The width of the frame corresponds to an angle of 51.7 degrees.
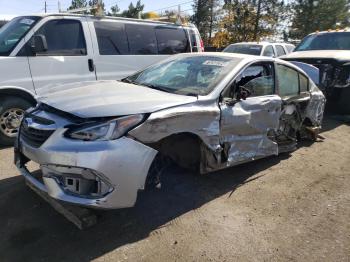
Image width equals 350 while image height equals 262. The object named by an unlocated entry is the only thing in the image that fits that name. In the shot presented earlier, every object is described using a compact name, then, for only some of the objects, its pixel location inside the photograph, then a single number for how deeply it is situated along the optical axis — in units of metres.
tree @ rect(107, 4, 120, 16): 52.97
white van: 5.58
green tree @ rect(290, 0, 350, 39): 37.06
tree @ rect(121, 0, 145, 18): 46.08
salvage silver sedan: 2.98
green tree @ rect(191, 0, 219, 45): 36.78
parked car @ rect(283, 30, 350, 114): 7.85
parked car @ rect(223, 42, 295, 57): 12.02
